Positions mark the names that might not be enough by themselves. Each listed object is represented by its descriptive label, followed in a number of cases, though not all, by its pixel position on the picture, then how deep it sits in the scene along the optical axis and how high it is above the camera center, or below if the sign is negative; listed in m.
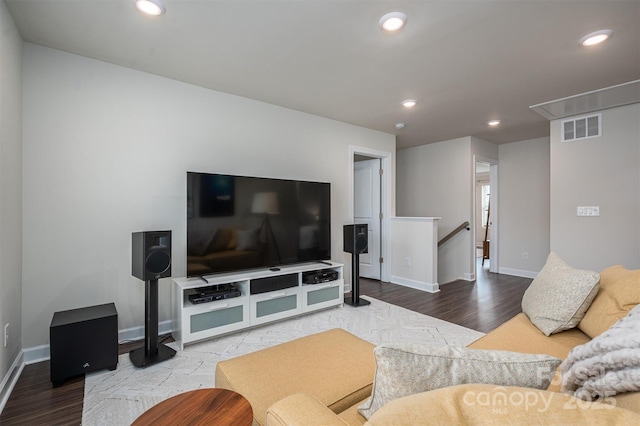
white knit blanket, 0.71 -0.38
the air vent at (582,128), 3.64 +1.06
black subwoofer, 2.05 -0.89
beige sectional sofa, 0.58 -0.46
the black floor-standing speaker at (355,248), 3.81 -0.43
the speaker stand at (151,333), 2.40 -0.94
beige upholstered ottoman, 1.25 -0.73
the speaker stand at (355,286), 3.83 -0.91
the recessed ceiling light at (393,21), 2.00 +1.29
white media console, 2.66 -0.88
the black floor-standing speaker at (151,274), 2.34 -0.47
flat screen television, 2.82 -0.09
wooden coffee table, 1.04 -0.70
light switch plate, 3.66 +0.04
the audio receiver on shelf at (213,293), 2.70 -0.73
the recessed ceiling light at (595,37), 2.18 +1.29
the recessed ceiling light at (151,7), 1.90 +1.32
